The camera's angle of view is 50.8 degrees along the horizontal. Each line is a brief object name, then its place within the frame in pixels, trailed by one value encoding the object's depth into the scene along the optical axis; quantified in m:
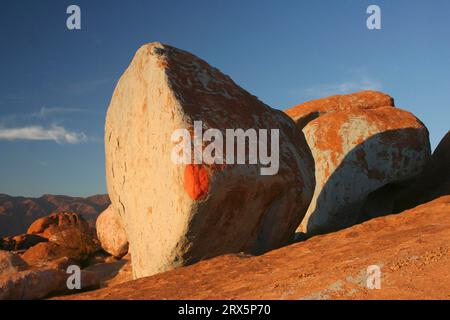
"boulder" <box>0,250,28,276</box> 7.03
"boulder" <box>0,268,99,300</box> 5.04
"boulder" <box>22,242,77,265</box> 10.51
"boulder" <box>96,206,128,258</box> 10.67
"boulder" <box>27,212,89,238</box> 14.18
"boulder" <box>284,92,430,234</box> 8.55
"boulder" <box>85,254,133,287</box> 8.27
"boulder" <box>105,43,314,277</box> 5.25
